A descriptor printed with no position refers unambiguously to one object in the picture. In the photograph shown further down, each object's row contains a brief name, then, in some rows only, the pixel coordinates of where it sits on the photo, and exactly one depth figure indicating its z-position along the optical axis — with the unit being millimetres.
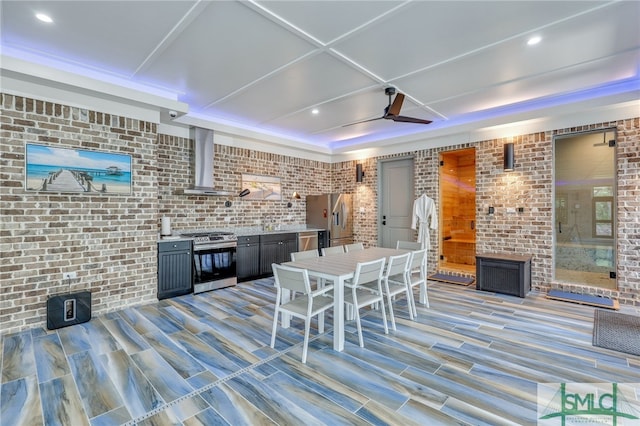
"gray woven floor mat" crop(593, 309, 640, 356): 2982
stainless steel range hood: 5238
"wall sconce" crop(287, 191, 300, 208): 7043
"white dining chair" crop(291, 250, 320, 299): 3828
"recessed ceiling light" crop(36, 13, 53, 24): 2590
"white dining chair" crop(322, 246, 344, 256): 4321
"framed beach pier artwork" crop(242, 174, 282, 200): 6337
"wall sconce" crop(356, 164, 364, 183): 7324
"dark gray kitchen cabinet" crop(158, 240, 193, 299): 4484
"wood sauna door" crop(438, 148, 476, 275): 6832
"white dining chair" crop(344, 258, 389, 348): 3055
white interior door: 6719
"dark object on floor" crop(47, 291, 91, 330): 3395
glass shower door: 4504
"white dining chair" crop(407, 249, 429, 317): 3809
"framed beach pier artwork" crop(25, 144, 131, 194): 3426
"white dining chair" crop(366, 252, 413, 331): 3469
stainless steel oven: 4859
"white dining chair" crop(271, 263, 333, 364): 2756
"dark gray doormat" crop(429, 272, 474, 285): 5424
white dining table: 2936
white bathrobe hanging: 6043
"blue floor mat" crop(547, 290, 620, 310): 4105
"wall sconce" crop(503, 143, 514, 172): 5156
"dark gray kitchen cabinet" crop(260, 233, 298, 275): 5900
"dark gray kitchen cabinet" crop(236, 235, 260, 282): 5530
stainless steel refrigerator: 7043
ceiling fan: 3963
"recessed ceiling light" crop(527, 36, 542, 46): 2916
